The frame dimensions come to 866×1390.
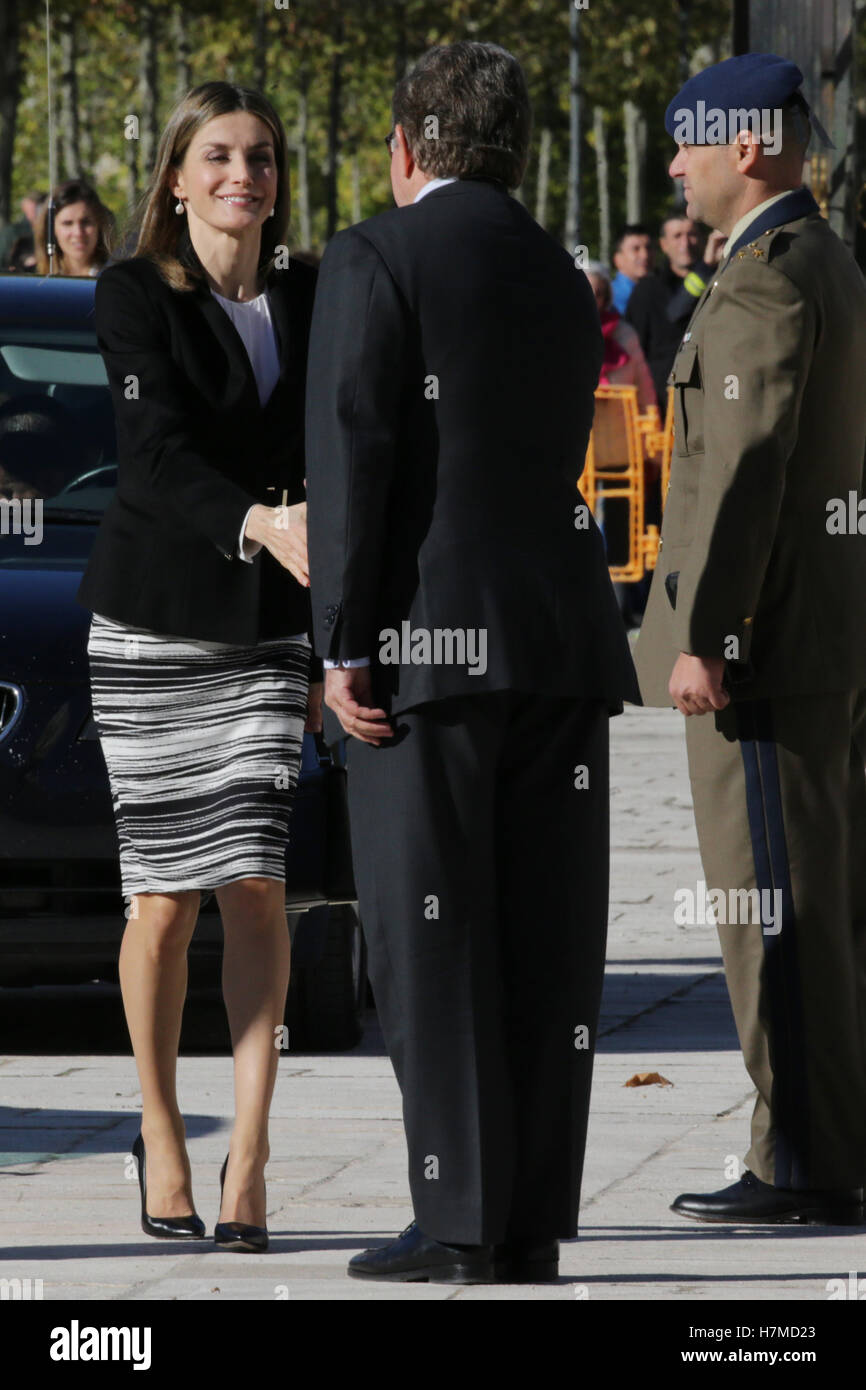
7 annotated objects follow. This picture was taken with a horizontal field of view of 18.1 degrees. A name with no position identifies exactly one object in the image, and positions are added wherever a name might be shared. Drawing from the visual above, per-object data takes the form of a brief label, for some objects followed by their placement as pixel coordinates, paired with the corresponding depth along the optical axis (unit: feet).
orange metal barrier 60.54
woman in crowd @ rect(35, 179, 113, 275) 31.07
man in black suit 14.37
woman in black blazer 15.88
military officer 16.21
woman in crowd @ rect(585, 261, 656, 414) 59.62
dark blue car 20.72
